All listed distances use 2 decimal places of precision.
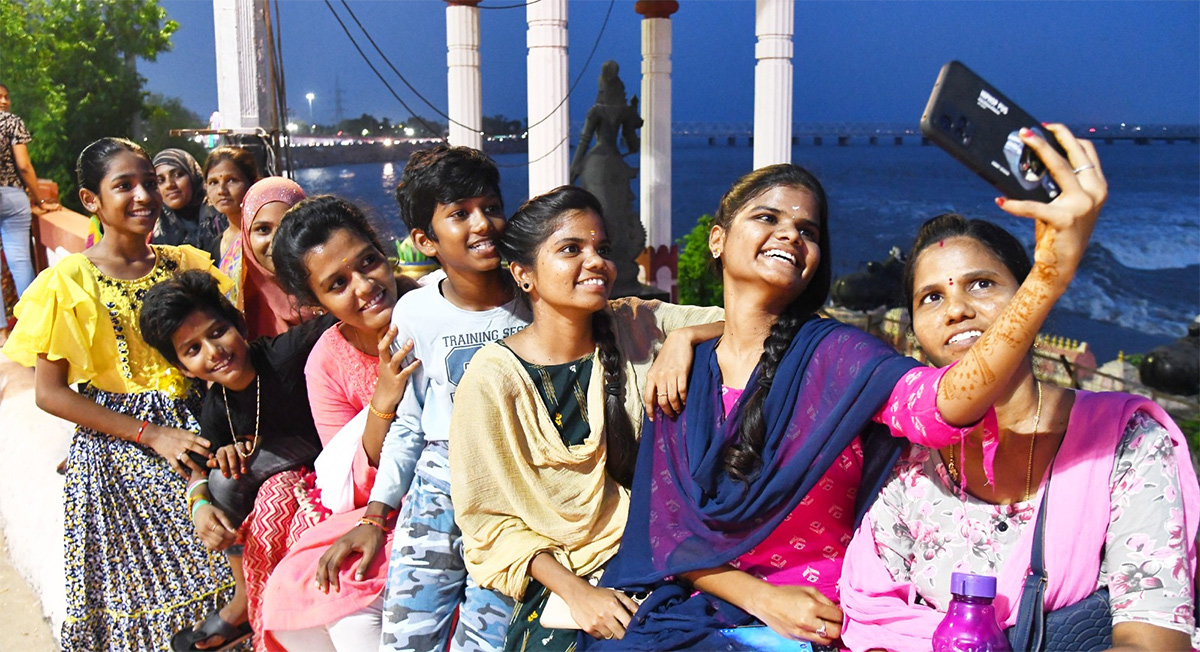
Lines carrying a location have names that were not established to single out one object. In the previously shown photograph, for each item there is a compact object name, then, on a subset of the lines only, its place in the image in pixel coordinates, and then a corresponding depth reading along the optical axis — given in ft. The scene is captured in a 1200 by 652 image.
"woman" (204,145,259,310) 12.67
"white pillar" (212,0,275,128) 19.25
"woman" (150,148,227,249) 13.79
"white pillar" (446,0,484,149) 29.94
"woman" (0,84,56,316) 20.72
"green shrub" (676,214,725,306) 35.53
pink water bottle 4.50
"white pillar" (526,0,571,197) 27.14
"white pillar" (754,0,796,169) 30.99
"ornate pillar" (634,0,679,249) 35.47
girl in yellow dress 9.01
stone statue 32.45
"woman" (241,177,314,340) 9.88
